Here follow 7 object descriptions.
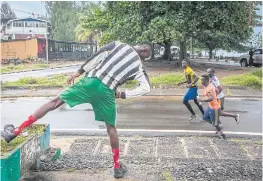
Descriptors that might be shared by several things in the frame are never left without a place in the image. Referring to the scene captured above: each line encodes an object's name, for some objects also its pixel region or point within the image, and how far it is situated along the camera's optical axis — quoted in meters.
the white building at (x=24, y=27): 58.12
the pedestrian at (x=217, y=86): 8.15
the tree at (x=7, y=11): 81.59
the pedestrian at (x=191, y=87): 9.02
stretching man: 4.41
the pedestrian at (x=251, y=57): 30.47
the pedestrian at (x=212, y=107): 7.37
